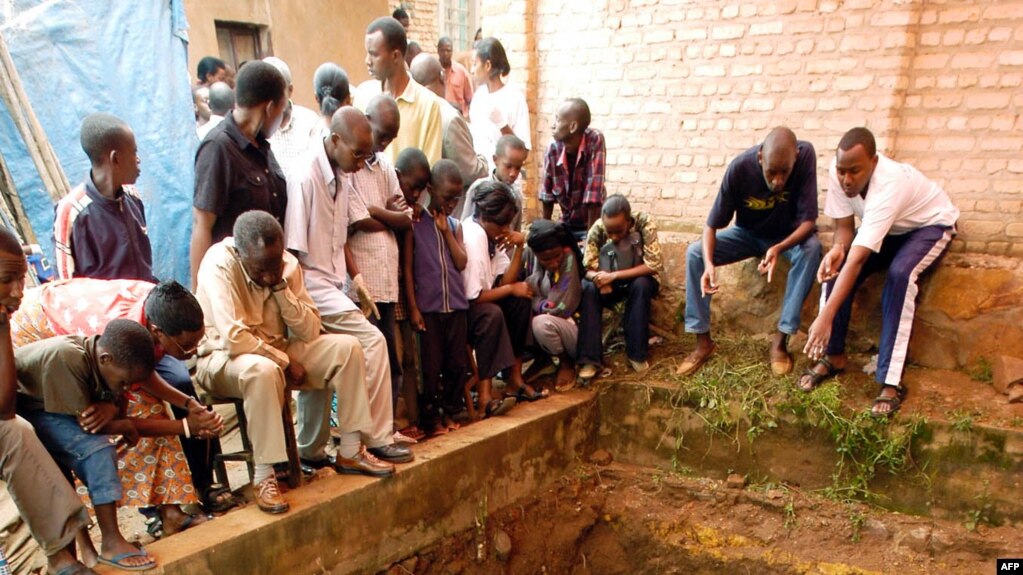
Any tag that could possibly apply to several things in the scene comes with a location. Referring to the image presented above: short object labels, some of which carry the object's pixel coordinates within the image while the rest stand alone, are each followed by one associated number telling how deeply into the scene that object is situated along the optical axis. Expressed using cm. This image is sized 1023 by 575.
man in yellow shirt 439
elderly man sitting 311
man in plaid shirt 509
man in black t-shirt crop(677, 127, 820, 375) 434
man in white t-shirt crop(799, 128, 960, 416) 404
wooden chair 331
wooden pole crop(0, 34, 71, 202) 476
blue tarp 487
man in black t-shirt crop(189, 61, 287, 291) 332
